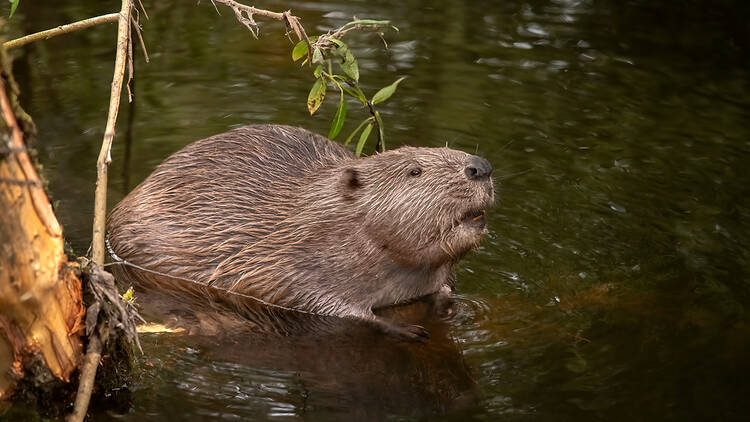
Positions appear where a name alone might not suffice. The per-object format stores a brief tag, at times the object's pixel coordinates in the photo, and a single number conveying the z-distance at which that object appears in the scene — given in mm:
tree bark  5570
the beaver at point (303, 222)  8578
